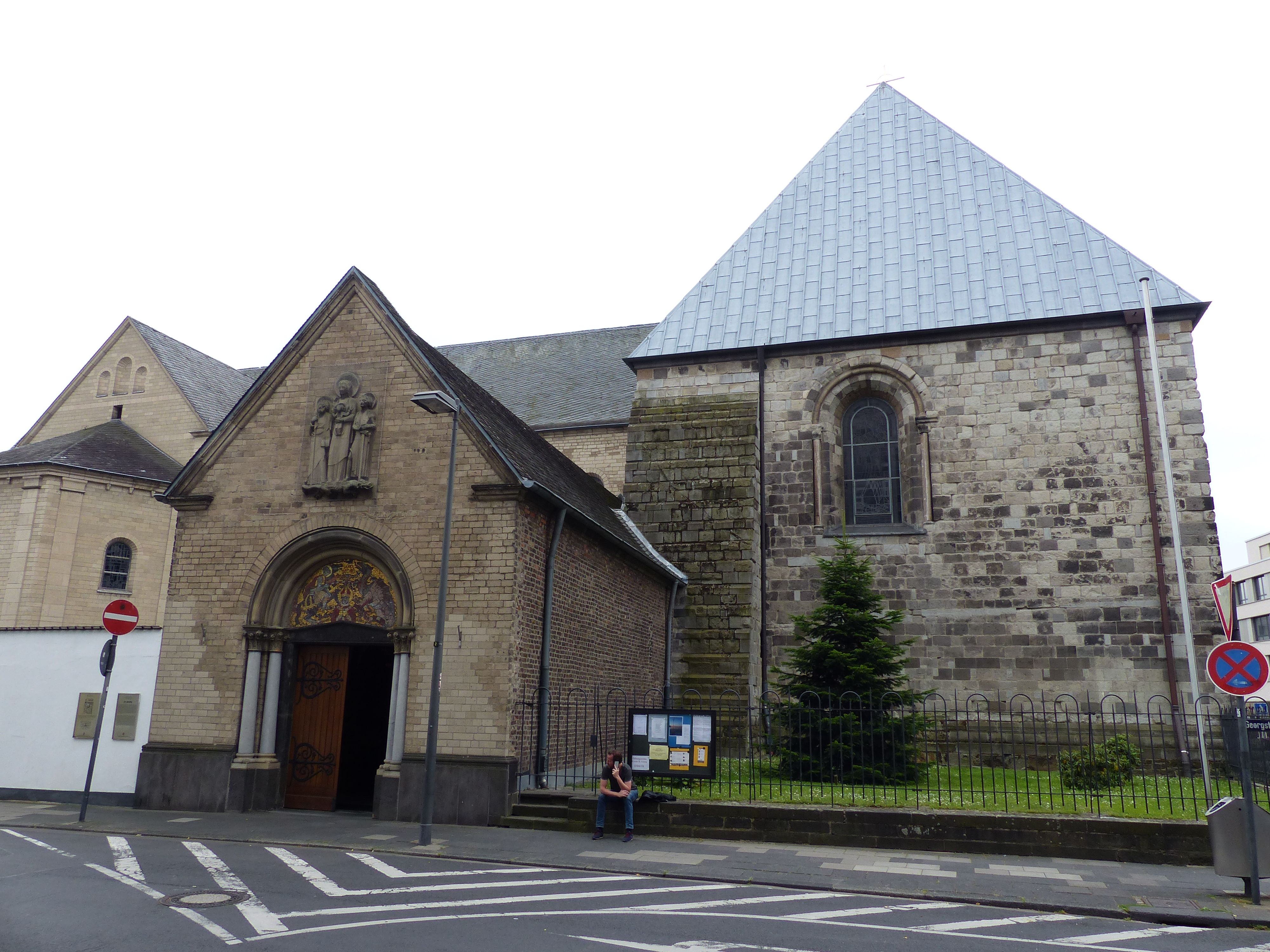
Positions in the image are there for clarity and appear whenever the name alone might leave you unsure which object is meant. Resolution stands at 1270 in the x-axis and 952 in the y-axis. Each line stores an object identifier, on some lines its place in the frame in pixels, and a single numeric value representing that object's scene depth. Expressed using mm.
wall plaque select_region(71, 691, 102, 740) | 15250
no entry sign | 13352
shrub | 13164
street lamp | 11170
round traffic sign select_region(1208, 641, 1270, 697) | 9500
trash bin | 9117
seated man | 11719
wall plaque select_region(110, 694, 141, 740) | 14789
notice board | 12711
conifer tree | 13883
